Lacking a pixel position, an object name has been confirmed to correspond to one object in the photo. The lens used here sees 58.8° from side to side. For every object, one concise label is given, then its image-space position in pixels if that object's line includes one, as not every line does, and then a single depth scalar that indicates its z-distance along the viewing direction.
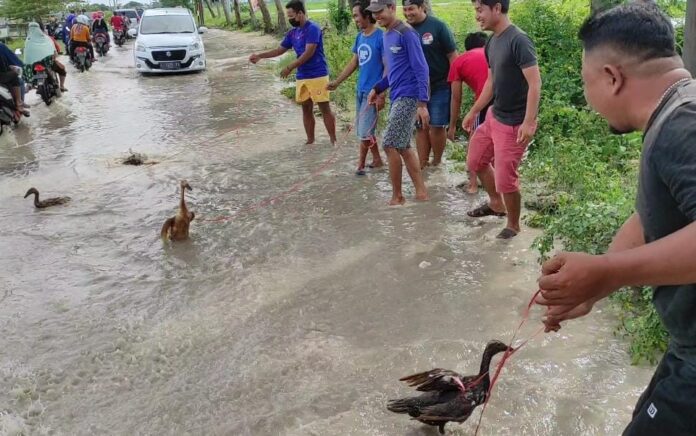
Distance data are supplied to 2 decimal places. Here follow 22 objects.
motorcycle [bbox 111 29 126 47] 30.19
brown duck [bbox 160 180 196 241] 5.58
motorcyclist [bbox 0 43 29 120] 10.81
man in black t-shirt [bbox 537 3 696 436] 1.36
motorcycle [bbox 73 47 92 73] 18.61
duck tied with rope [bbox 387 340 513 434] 2.92
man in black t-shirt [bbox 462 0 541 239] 4.51
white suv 17.23
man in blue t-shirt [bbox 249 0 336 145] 7.93
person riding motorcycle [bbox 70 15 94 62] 18.30
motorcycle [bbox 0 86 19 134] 10.72
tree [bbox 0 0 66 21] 48.97
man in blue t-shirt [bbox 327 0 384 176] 6.44
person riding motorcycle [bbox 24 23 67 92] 13.03
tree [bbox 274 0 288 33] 23.83
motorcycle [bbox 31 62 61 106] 12.98
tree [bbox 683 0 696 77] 5.11
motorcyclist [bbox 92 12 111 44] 24.43
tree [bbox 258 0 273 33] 27.54
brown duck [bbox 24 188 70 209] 6.75
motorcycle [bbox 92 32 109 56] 23.69
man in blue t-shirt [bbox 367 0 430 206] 5.76
